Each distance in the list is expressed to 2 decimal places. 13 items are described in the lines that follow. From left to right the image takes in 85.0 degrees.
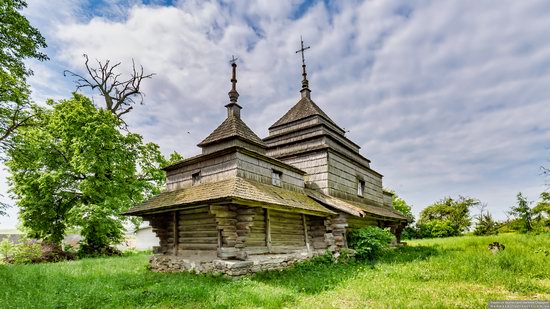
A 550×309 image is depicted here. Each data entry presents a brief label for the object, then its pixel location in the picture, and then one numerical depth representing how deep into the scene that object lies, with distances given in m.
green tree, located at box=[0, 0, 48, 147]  10.77
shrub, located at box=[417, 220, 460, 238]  35.09
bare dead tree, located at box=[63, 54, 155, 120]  23.28
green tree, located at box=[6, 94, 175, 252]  18.62
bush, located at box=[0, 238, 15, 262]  19.28
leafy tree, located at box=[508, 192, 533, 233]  25.62
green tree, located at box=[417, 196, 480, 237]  35.41
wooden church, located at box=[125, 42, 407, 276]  10.27
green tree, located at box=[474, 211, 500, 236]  31.05
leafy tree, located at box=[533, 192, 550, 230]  22.11
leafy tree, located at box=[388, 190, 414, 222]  42.09
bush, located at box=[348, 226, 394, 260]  14.02
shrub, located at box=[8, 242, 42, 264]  18.12
